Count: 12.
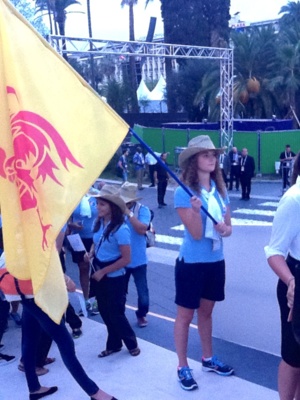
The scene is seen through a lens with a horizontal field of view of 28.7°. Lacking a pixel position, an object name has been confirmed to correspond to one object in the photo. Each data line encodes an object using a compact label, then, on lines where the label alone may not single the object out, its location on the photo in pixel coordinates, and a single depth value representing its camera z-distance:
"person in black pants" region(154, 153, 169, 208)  16.38
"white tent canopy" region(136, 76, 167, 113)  46.06
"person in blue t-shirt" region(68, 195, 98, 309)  6.16
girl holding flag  3.95
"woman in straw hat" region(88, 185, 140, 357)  4.64
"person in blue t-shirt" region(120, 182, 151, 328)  5.25
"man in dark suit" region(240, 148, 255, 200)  17.28
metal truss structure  18.20
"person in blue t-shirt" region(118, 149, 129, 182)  22.64
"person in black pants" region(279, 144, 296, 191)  17.67
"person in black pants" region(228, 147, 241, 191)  19.31
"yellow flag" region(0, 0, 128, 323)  3.02
